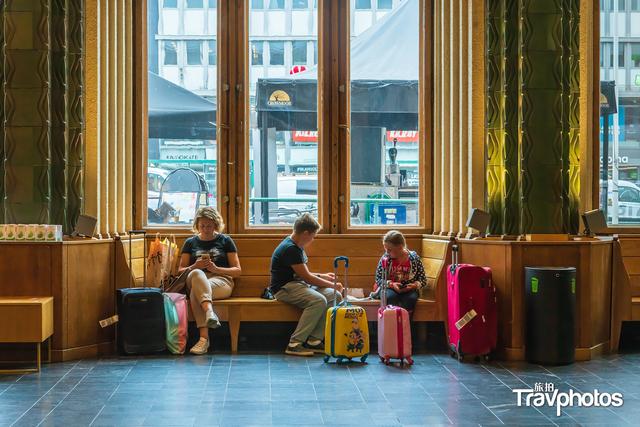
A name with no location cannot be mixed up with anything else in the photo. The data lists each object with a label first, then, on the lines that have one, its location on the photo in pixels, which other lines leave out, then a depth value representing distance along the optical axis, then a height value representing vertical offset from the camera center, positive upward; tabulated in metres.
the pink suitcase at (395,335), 6.56 -1.13
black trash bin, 6.50 -0.99
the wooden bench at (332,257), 7.70 -0.67
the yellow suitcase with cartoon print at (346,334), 6.58 -1.13
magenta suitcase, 6.64 -0.97
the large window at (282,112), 8.21 +0.66
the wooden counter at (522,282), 6.77 -0.77
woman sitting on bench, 7.22 -0.68
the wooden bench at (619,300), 7.21 -0.97
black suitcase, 6.94 -1.08
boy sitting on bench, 7.15 -0.86
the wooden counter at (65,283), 6.68 -0.76
